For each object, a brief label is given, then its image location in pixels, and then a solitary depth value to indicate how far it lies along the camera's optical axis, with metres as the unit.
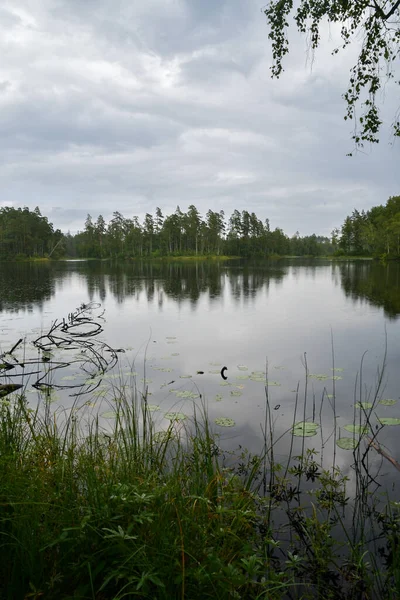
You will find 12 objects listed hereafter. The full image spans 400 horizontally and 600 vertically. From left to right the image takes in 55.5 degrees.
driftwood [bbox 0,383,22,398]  6.20
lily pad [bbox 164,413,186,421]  5.83
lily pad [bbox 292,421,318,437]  5.36
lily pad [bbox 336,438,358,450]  4.95
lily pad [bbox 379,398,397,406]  6.55
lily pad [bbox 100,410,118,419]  5.96
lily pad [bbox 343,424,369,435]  5.52
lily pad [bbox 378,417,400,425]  5.72
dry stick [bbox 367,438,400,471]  4.17
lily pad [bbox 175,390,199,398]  7.00
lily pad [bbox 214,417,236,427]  5.81
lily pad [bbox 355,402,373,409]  6.12
